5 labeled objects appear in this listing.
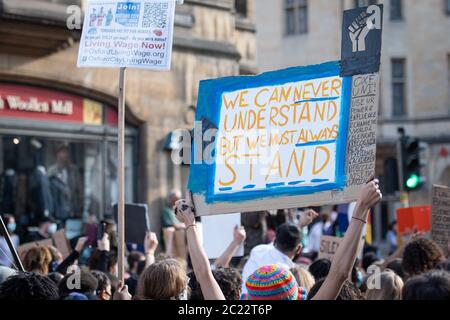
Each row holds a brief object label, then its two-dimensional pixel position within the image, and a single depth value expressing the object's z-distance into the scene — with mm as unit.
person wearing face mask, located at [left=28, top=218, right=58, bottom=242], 12205
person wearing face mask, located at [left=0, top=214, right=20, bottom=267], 5998
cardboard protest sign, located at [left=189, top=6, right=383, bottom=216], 4621
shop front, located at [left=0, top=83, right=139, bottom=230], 12875
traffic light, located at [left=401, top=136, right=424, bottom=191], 14195
